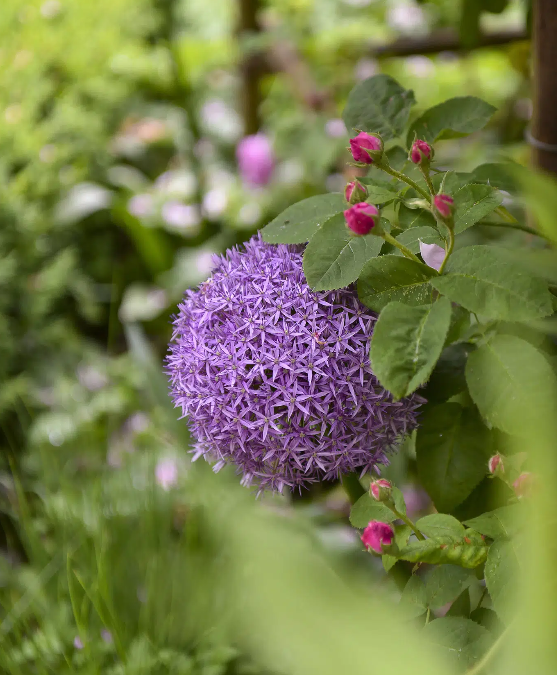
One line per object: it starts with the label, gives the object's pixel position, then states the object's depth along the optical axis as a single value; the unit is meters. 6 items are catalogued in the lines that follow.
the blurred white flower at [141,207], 1.93
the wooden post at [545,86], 0.75
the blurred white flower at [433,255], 0.58
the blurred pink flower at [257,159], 1.84
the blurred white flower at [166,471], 1.32
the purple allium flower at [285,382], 0.53
